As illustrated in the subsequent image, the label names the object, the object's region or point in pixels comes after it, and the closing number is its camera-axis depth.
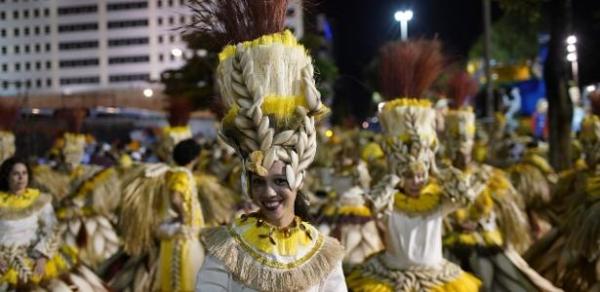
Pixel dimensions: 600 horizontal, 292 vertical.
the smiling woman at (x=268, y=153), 3.29
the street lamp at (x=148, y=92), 38.74
